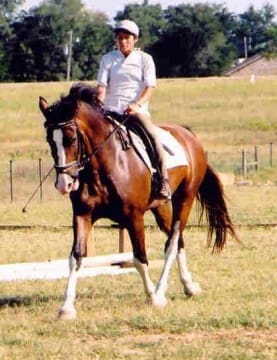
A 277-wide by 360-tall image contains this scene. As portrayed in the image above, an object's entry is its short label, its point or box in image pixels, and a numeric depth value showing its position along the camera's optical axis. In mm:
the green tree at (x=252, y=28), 143375
